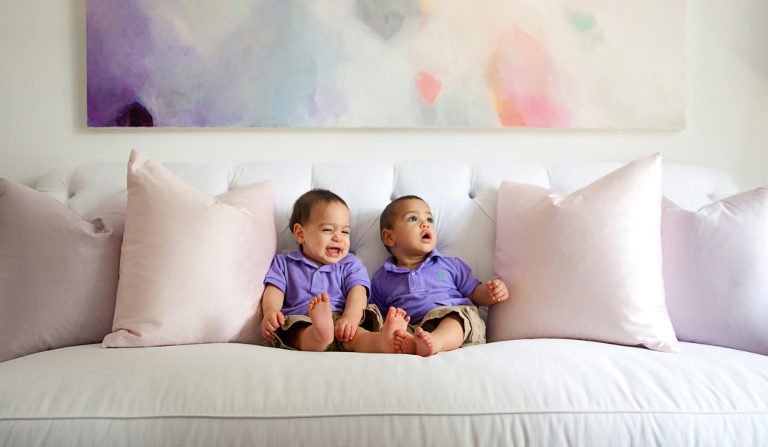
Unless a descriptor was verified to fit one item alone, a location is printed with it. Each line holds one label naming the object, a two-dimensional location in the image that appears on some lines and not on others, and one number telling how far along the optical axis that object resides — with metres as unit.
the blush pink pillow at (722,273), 1.53
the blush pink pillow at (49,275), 1.50
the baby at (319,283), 1.57
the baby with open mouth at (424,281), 1.67
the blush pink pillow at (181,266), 1.49
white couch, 1.12
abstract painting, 2.17
